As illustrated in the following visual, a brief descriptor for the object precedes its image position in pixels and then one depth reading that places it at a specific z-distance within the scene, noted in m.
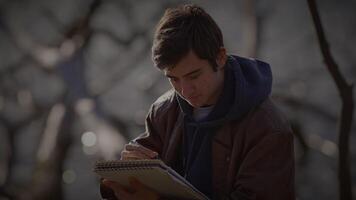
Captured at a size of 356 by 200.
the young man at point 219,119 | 4.04
